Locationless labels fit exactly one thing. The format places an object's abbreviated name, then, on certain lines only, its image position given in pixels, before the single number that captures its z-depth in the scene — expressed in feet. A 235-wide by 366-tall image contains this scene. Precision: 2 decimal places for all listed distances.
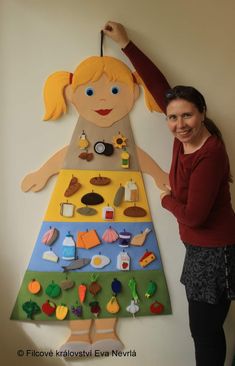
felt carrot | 4.20
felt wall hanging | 4.16
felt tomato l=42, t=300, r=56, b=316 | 4.19
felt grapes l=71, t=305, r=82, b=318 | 4.21
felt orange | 4.17
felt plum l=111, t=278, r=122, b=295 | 4.25
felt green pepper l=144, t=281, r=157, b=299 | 4.33
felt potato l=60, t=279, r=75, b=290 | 4.17
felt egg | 4.24
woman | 3.40
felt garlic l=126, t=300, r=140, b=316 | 4.33
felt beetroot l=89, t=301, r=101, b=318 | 4.23
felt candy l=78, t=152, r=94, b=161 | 4.18
